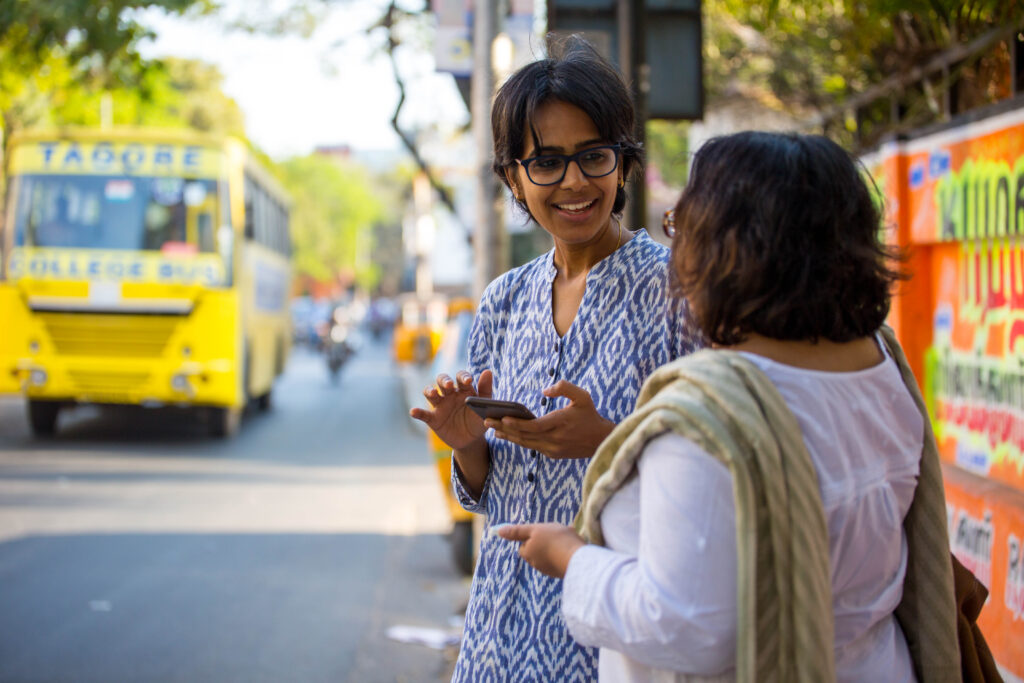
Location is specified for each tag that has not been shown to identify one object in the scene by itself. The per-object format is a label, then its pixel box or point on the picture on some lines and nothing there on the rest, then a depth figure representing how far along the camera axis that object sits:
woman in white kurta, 1.35
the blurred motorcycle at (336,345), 24.08
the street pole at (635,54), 5.04
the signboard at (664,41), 5.27
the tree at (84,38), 5.19
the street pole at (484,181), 6.24
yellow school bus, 11.95
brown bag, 1.63
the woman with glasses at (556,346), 1.86
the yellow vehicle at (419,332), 24.32
